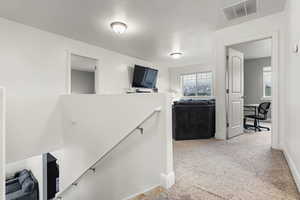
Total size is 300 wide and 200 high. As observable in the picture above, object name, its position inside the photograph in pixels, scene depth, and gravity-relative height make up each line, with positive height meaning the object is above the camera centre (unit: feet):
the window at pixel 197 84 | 21.95 +2.46
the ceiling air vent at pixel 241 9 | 8.07 +5.05
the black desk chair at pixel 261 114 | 14.50 -1.19
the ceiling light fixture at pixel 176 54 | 16.74 +5.01
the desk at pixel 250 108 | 16.51 -0.72
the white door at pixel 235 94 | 11.21 +0.53
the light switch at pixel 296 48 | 5.14 +1.84
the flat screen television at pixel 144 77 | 17.52 +2.74
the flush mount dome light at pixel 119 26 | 9.70 +4.60
